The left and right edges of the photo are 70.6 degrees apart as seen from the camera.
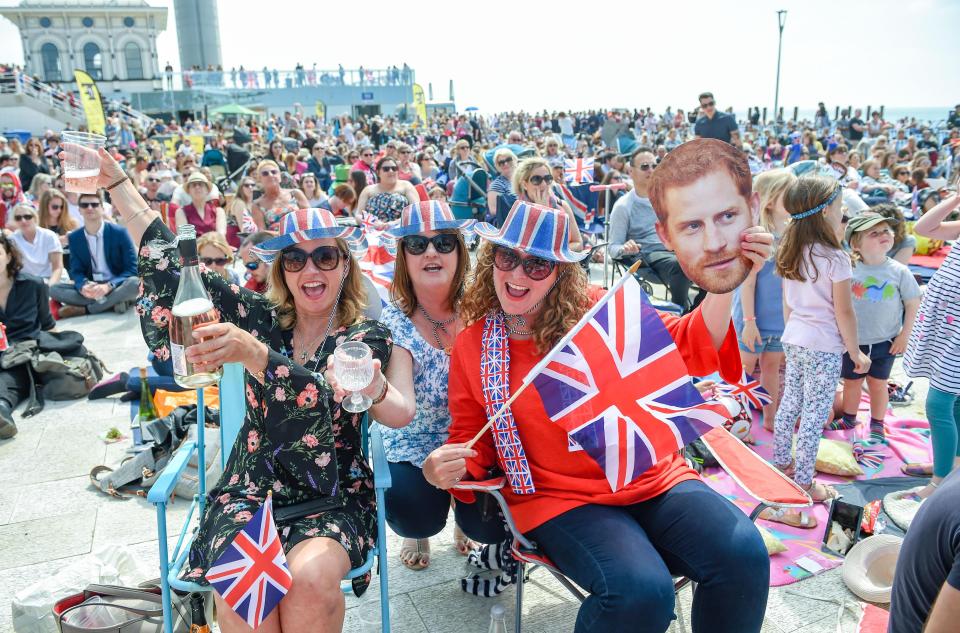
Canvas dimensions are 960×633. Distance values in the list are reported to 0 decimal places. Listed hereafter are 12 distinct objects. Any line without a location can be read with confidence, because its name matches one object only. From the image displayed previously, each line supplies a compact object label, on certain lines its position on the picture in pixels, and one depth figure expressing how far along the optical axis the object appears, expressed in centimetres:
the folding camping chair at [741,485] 233
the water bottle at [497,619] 238
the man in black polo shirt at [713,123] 981
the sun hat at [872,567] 287
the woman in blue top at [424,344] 274
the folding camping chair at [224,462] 229
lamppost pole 2106
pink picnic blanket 319
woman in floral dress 212
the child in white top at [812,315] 332
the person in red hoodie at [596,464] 210
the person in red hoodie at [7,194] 939
